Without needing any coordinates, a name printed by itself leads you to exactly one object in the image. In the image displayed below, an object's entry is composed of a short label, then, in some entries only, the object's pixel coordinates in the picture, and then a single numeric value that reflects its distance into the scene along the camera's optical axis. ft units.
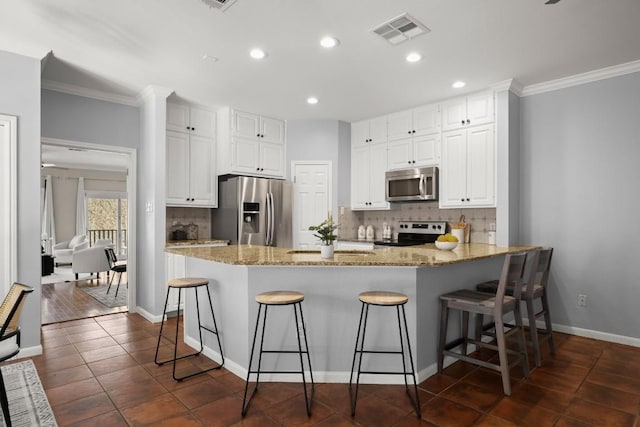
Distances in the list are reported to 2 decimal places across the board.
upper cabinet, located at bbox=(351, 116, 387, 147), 17.37
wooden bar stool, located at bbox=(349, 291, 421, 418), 7.54
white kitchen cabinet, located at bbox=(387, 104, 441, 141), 15.52
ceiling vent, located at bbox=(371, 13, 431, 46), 9.16
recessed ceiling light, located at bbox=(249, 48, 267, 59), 10.84
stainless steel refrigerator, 15.99
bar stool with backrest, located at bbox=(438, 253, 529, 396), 8.38
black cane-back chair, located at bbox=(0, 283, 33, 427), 6.69
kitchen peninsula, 8.80
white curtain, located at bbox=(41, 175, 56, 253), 30.66
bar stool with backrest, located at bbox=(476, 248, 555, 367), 9.91
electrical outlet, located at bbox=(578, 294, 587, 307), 12.44
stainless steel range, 16.20
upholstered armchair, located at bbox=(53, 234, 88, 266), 27.41
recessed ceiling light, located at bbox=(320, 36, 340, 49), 10.08
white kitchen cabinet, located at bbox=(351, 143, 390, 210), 17.40
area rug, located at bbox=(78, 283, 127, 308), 17.17
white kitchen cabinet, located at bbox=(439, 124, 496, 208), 13.89
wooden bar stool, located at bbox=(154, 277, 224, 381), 9.27
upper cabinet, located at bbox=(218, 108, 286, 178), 16.51
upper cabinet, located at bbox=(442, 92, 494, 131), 13.98
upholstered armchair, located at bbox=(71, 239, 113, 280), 22.66
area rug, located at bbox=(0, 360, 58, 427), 7.21
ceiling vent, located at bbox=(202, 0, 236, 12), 8.25
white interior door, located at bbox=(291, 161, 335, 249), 18.13
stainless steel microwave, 15.46
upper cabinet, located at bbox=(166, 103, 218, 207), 15.37
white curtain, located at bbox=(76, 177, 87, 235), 32.42
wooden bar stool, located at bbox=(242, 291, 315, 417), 7.61
